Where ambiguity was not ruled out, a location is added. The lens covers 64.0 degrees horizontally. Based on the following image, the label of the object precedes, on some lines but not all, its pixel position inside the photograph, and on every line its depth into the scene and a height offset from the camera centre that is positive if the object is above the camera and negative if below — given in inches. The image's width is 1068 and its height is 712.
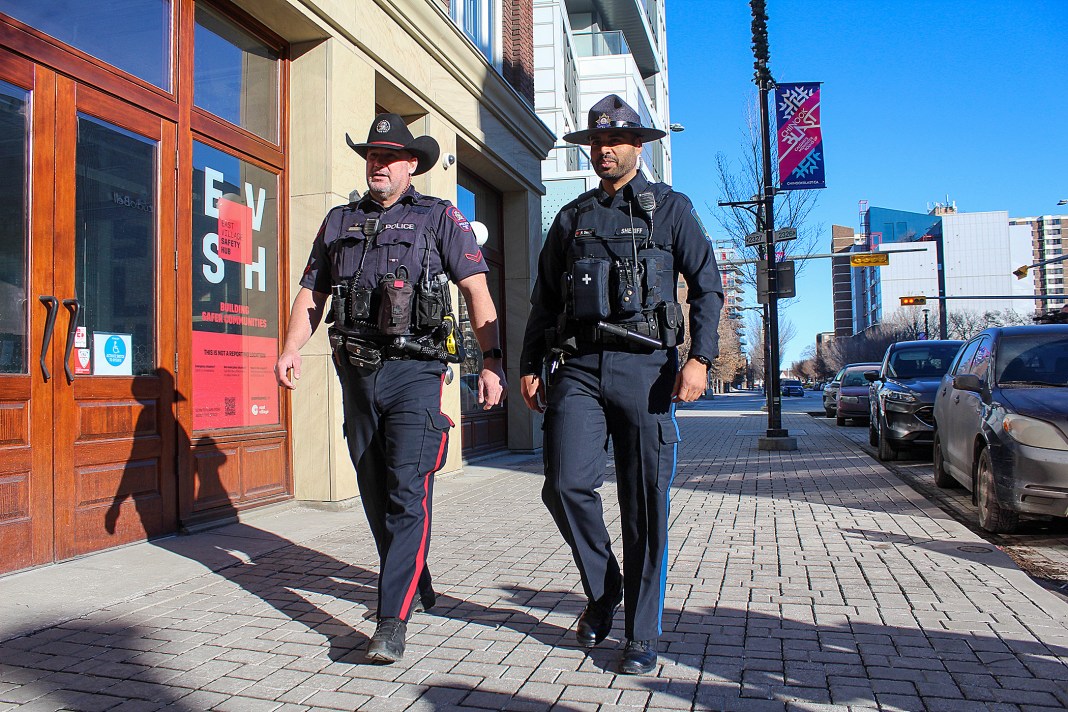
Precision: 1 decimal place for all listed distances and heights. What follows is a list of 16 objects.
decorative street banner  572.7 +146.4
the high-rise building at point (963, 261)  5590.6 +650.2
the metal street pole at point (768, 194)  589.1 +117.0
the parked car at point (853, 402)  853.2 -42.5
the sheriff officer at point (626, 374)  134.3 -1.7
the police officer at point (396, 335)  140.2 +5.5
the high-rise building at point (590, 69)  933.8 +513.9
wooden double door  191.0 +12.8
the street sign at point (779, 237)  585.9 +85.9
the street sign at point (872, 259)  952.9 +113.2
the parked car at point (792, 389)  3058.8 -106.5
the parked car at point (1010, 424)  230.4 -19.9
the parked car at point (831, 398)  1047.0 -48.8
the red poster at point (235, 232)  265.4 +43.6
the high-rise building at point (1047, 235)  7174.2 +1063.7
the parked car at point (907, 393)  433.7 -18.1
